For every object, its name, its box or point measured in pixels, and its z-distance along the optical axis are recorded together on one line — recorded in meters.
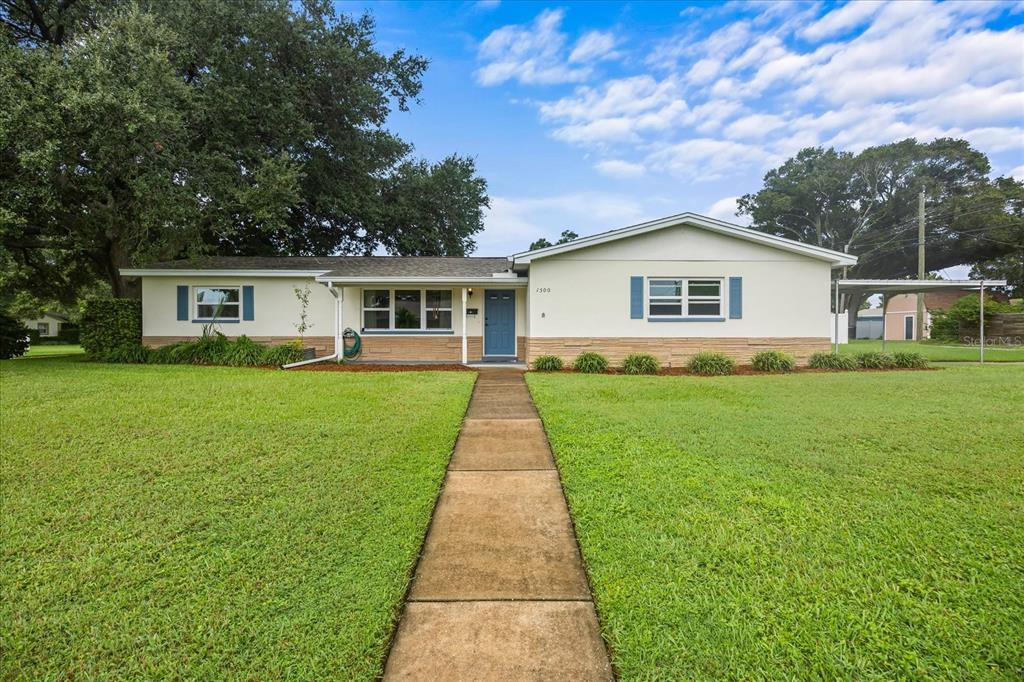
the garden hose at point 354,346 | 13.90
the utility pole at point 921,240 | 25.53
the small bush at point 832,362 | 12.09
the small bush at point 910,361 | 12.24
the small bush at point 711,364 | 11.78
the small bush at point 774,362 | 11.98
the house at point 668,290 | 12.56
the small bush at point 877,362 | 12.28
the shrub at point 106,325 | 13.88
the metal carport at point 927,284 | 13.09
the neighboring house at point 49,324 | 45.16
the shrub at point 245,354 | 12.52
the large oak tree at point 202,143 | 10.69
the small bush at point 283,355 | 12.57
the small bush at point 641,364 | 11.91
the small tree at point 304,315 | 14.48
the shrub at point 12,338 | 14.86
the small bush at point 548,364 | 12.10
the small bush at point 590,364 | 11.96
